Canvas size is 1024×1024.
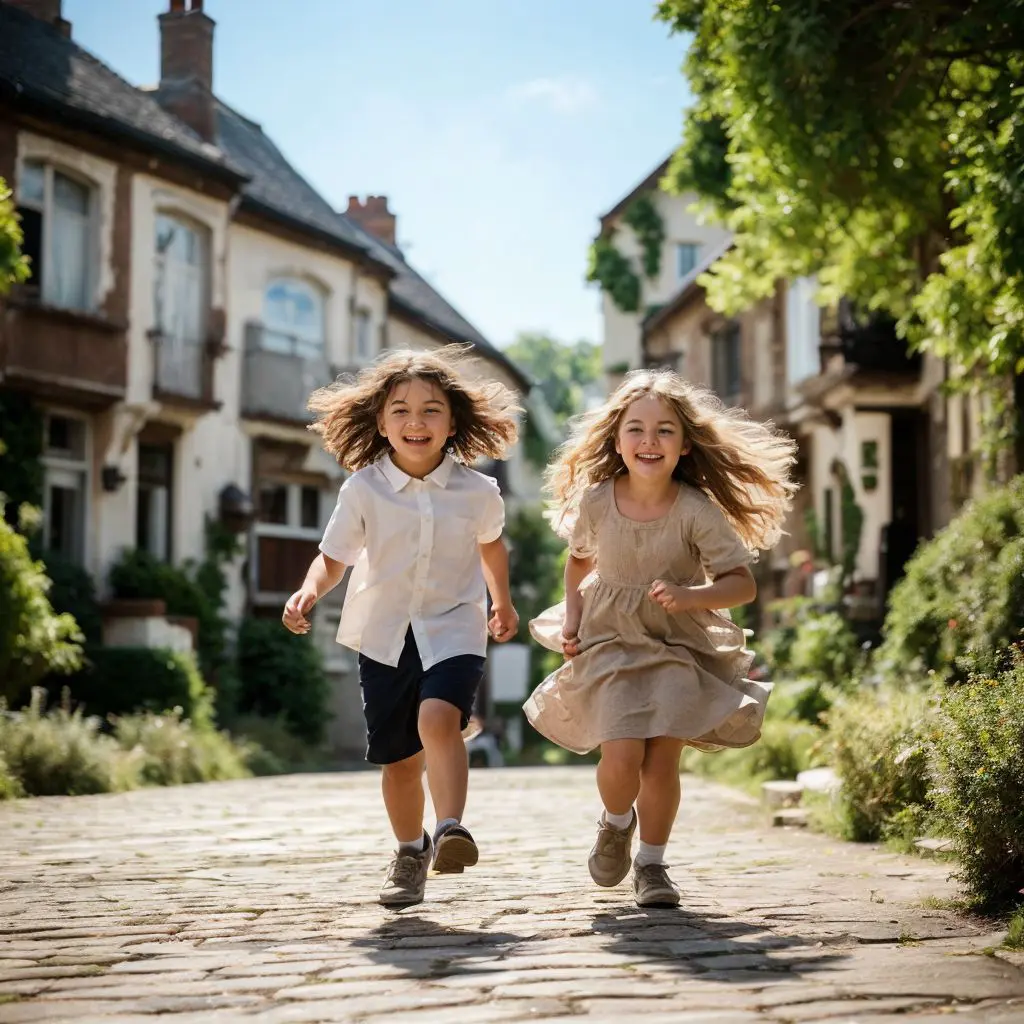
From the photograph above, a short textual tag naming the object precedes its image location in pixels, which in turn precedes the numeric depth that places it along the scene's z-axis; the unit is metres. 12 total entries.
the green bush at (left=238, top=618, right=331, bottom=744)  24.59
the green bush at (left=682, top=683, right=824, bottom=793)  12.20
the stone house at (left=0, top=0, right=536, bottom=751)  19.94
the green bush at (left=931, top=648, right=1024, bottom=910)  5.29
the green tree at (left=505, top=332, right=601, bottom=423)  84.12
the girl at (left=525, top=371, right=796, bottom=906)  5.57
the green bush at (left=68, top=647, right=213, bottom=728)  19.14
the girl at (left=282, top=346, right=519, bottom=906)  5.64
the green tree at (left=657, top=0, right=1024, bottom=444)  10.55
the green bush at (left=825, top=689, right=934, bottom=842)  7.81
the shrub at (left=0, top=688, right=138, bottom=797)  12.55
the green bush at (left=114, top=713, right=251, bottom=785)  15.11
